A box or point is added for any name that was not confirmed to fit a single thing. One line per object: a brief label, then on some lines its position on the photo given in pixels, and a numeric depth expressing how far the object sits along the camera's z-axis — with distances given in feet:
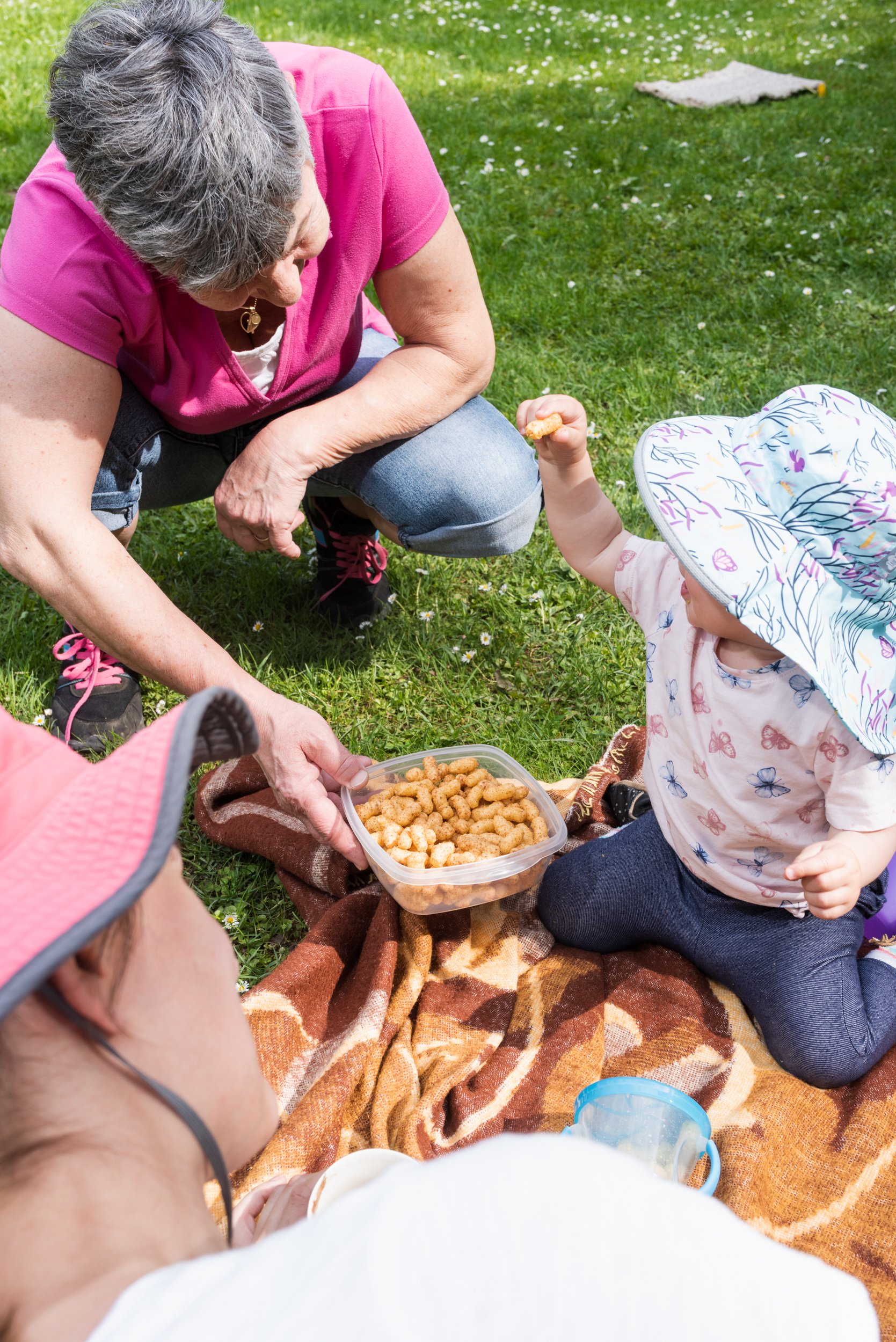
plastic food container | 5.51
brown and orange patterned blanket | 4.85
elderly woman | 4.84
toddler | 4.50
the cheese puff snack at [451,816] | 5.76
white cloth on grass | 17.40
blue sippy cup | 4.81
